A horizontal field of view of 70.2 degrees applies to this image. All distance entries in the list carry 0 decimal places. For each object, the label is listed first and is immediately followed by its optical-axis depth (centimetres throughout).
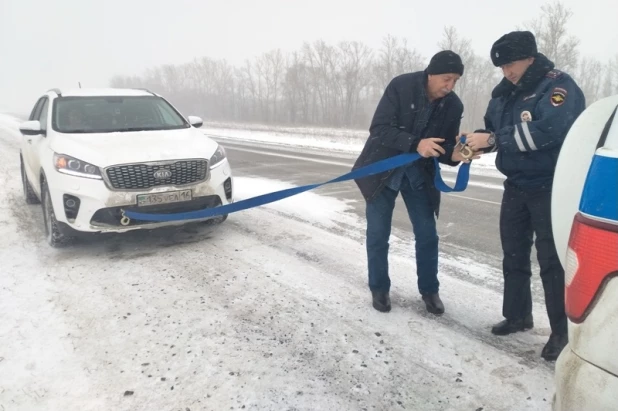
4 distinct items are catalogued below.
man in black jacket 297
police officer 244
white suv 428
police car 123
